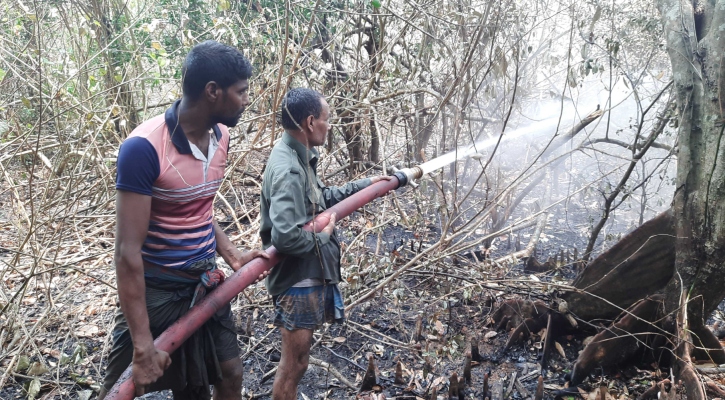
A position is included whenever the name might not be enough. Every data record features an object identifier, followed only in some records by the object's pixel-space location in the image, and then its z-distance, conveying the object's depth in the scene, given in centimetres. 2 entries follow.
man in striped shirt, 177
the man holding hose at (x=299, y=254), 242
